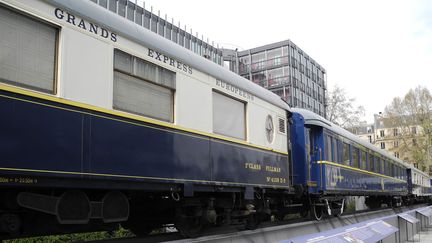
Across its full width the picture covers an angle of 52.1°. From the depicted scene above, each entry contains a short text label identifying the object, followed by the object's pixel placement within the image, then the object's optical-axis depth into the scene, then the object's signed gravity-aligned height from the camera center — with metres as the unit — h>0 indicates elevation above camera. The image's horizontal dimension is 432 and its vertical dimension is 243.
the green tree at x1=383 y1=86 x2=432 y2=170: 57.06 +6.34
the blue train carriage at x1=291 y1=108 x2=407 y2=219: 11.65 +0.26
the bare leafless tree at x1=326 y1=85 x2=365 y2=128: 40.72 +5.56
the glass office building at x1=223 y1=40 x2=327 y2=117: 55.44 +13.35
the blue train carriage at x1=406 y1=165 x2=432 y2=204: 31.88 -1.27
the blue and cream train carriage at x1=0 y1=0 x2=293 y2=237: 4.60 +0.58
